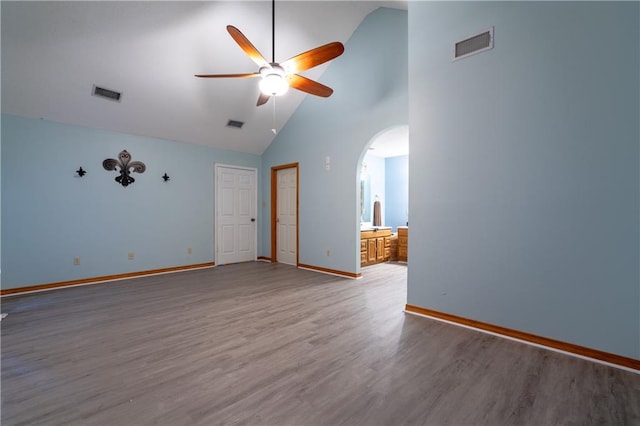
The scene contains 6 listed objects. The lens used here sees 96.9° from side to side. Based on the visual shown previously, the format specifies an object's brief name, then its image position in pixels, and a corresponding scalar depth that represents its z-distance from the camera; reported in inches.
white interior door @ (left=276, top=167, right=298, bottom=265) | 232.2
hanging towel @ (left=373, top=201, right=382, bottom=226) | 281.9
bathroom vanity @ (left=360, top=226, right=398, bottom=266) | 221.6
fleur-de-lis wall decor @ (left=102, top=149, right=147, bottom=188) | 184.1
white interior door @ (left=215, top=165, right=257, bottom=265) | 237.3
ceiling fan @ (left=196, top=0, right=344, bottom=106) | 102.2
